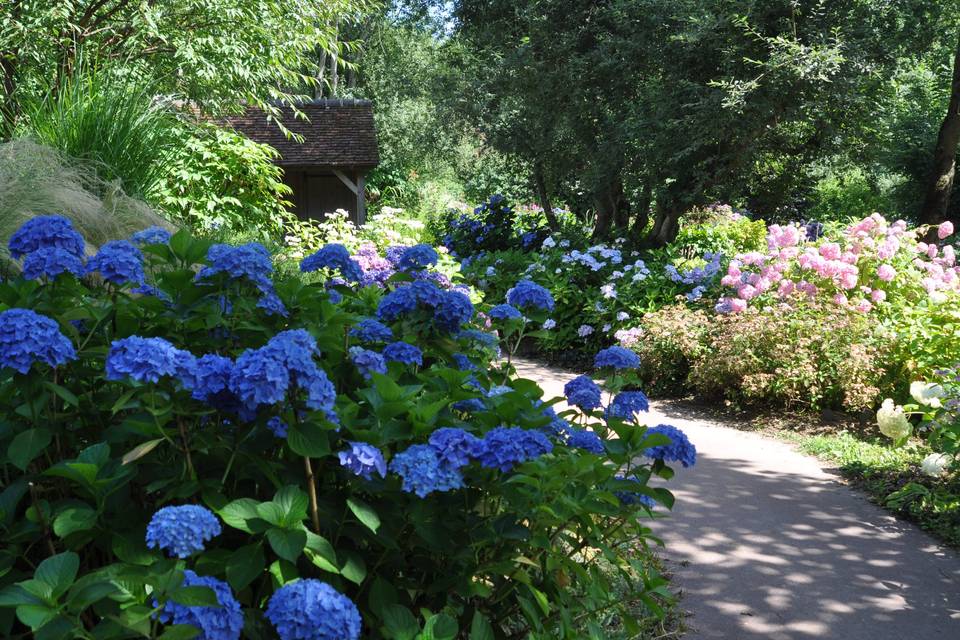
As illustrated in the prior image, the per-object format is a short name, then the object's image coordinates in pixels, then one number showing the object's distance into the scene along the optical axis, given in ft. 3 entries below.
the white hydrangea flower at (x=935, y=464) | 15.19
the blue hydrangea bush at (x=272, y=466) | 4.80
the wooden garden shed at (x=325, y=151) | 61.98
